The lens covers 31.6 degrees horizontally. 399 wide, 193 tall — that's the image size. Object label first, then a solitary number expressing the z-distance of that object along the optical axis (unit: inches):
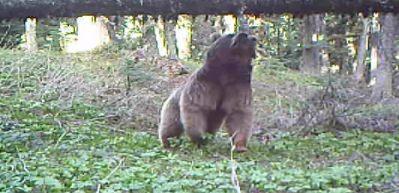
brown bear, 317.1
